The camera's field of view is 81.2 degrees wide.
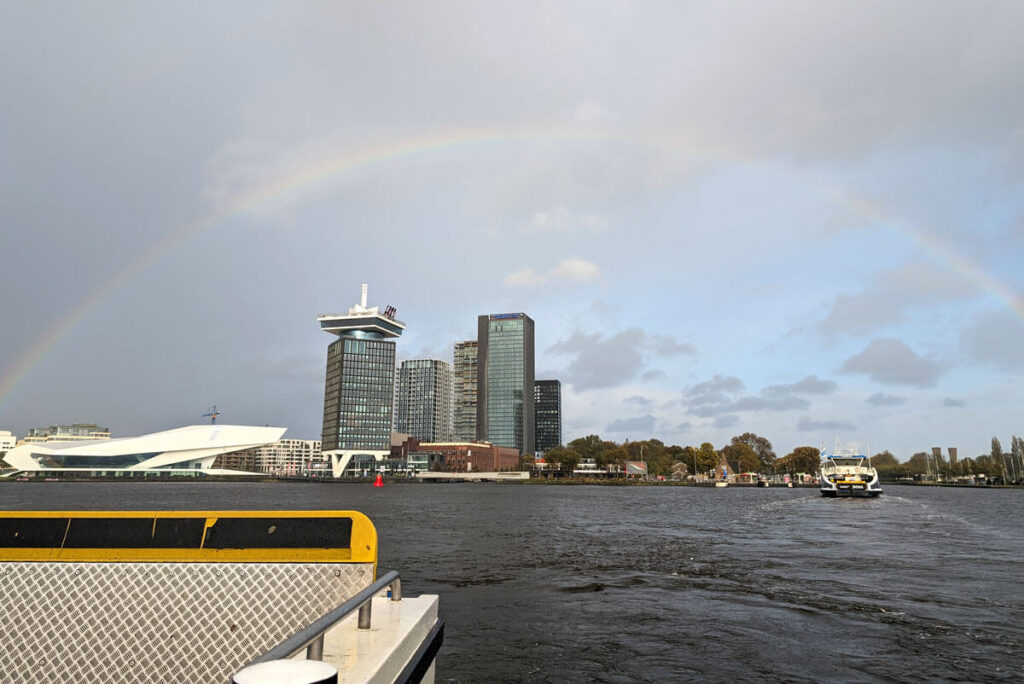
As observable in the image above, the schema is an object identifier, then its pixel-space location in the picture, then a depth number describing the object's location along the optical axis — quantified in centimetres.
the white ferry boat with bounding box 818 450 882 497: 9569
